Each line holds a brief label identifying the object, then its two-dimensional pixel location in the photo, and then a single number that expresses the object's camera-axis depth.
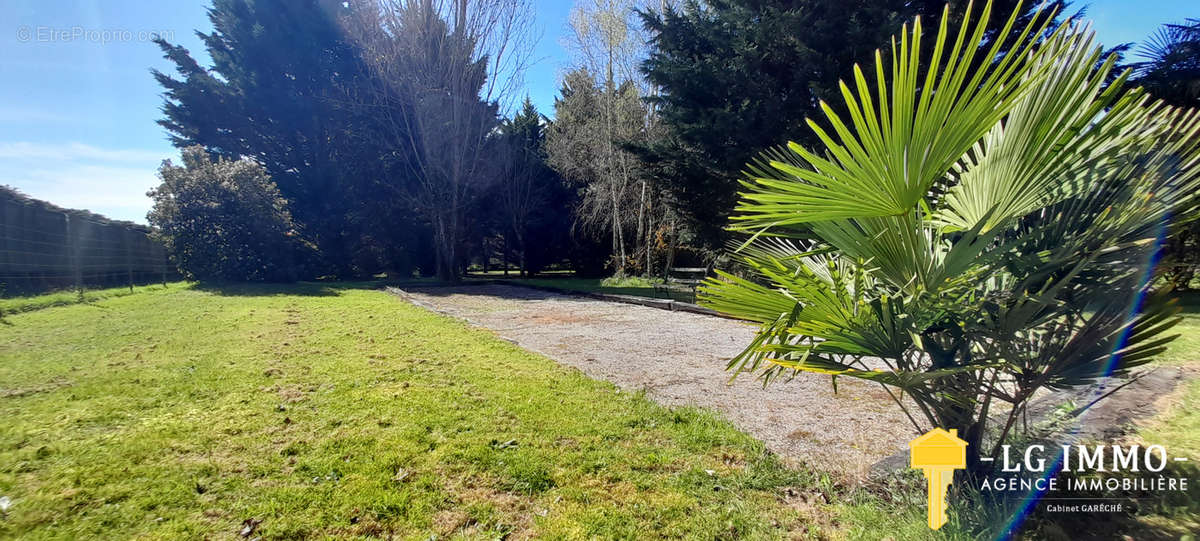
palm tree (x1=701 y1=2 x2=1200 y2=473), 1.37
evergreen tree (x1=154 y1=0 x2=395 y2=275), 19.30
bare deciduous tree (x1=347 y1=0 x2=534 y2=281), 16.77
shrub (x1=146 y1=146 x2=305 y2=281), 14.73
